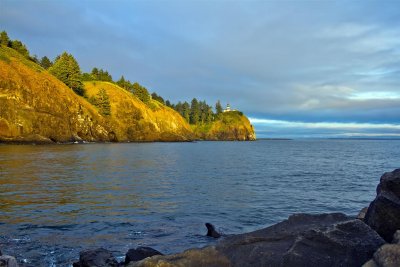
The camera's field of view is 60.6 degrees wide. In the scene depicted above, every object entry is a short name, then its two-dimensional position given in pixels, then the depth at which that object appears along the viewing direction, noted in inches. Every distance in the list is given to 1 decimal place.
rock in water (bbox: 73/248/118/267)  448.1
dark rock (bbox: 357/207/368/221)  536.2
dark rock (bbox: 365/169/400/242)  335.9
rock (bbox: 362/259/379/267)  233.7
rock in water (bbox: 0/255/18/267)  333.4
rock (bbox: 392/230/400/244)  246.3
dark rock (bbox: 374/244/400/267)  220.0
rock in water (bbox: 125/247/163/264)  459.5
